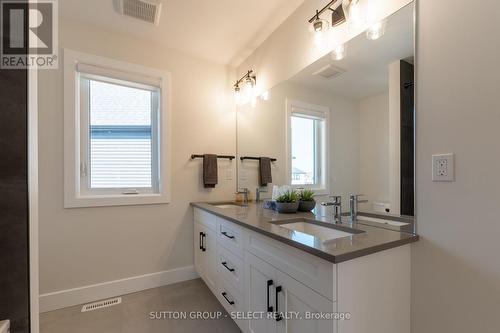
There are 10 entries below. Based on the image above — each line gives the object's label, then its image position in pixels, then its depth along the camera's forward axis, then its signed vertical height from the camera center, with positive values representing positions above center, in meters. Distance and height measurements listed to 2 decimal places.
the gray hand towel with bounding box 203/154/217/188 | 2.54 -0.05
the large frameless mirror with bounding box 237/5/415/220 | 1.21 +0.28
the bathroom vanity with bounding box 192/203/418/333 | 0.90 -0.50
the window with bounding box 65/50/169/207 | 2.04 +0.32
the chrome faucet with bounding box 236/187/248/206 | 2.58 -0.32
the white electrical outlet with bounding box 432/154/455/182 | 1.00 -0.01
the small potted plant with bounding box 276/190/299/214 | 1.75 -0.27
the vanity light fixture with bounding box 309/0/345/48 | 1.50 +0.95
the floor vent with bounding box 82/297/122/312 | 1.98 -1.18
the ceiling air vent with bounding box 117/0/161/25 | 1.82 +1.27
